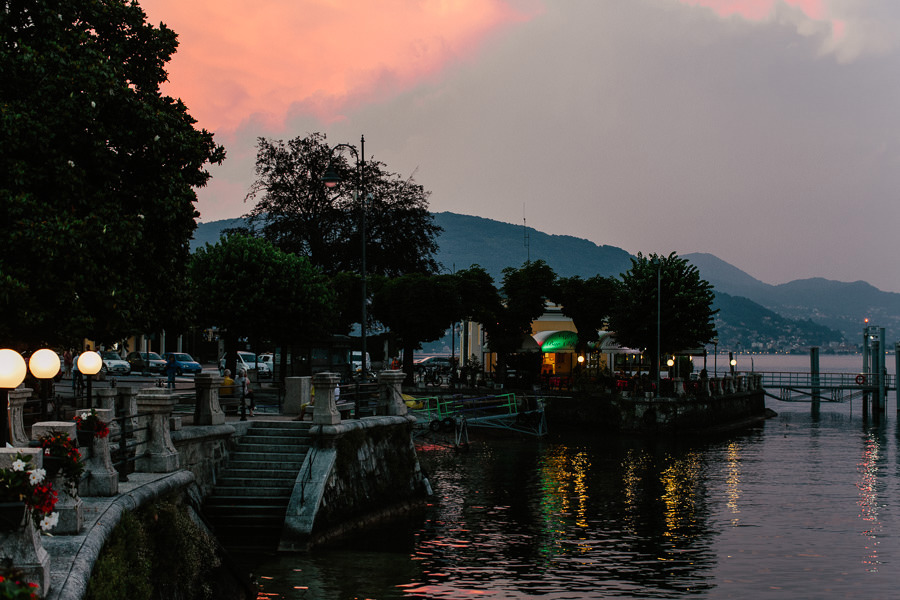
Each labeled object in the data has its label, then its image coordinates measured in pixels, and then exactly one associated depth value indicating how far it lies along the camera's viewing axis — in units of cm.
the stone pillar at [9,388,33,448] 1590
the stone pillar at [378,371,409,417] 2520
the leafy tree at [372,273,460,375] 5366
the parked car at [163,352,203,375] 5629
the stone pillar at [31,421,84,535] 1042
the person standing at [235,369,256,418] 2271
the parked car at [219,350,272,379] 5722
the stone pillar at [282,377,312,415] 2423
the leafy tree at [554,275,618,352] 5822
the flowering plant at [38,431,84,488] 1016
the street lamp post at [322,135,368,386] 2831
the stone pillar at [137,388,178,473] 1557
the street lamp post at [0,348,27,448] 980
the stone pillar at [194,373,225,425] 1945
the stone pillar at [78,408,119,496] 1302
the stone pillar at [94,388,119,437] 1711
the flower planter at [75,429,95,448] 1305
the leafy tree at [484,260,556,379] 5825
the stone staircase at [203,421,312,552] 1870
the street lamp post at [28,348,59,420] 1172
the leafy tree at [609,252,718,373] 5403
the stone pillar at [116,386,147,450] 1732
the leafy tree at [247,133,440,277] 6400
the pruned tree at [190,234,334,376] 3981
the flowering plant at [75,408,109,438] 1309
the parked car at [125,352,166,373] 5541
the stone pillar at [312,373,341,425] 2038
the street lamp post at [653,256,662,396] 5038
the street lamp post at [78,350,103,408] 1559
